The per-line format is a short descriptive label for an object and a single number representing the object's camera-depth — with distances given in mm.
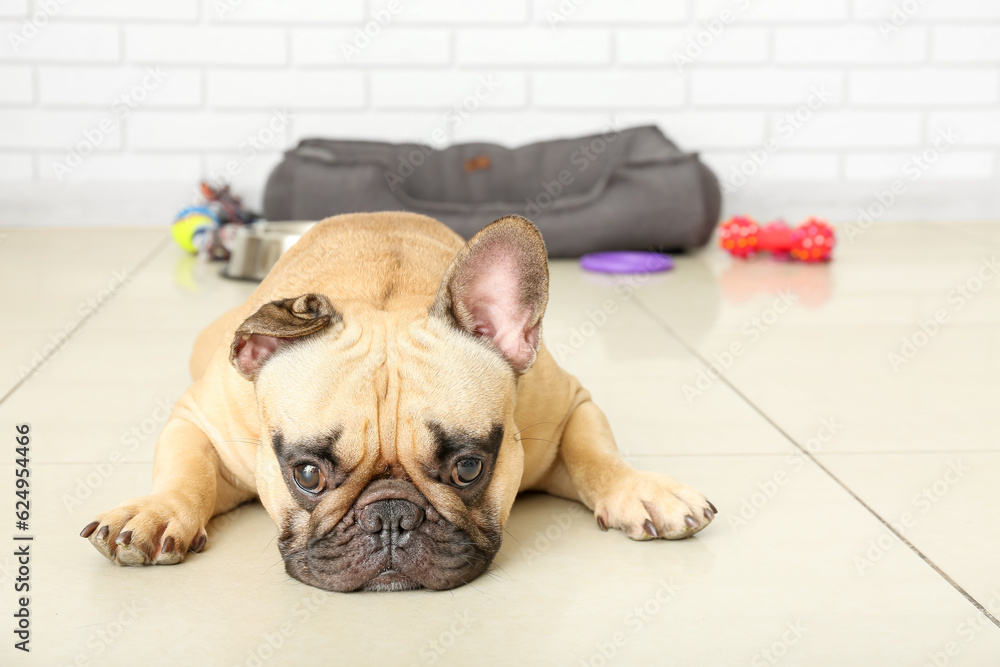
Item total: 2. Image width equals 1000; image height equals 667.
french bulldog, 1776
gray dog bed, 5242
